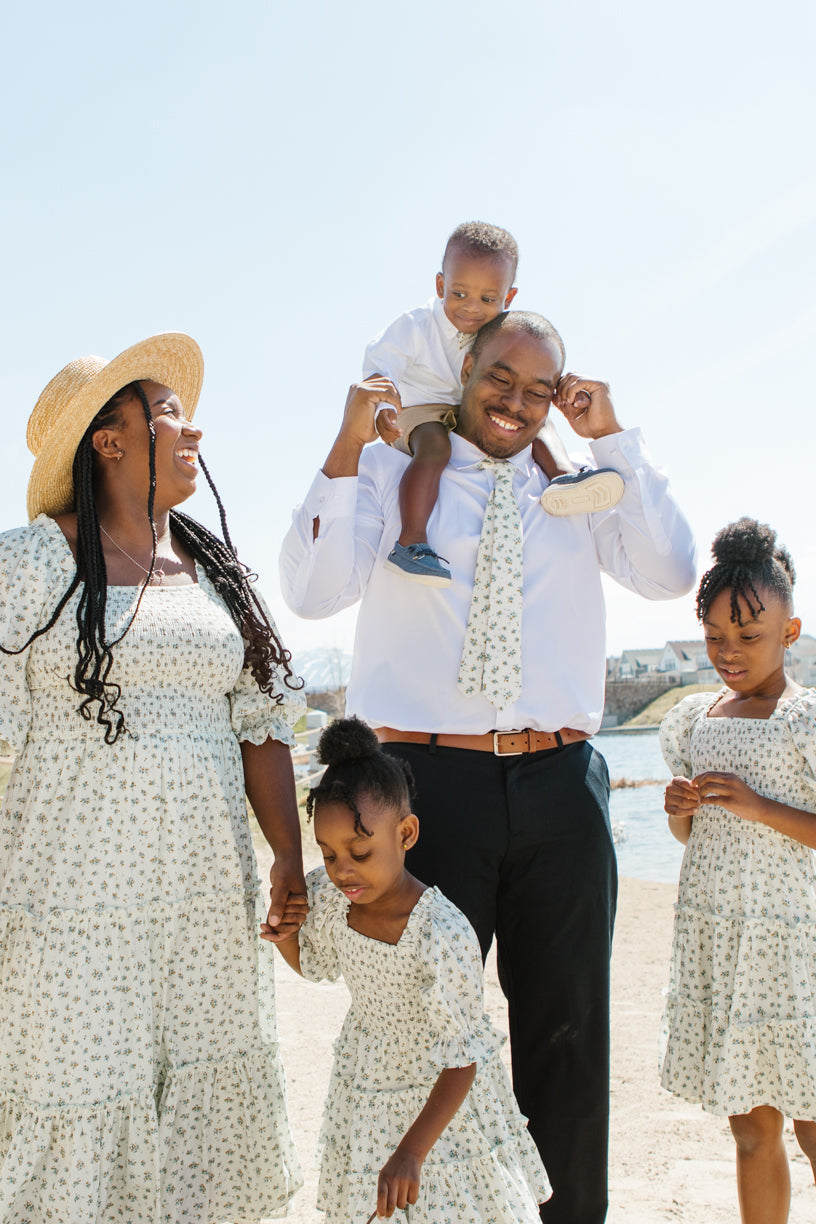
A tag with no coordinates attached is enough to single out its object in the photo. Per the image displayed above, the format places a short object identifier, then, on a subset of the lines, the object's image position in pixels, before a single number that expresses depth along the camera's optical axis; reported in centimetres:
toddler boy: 299
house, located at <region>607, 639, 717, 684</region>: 5791
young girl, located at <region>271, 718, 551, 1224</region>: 238
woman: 238
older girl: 285
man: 277
